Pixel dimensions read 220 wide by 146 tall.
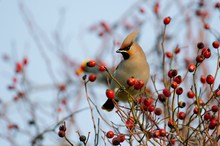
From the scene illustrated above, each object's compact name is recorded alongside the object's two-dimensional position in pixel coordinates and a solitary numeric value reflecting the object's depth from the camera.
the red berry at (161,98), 5.44
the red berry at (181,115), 5.44
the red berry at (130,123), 5.20
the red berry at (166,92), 5.43
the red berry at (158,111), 5.49
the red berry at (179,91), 5.53
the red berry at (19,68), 11.10
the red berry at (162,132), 4.95
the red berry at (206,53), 5.67
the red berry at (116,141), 5.12
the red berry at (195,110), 5.28
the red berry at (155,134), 4.93
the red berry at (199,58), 5.53
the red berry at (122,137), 5.14
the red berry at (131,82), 5.61
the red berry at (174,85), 5.39
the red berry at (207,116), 5.21
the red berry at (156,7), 11.74
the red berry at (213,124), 5.05
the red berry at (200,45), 6.26
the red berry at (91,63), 5.76
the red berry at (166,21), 6.43
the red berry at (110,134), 5.39
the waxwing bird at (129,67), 7.63
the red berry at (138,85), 5.63
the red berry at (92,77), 5.95
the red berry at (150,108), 5.41
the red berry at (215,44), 5.91
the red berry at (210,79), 5.50
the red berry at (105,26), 13.02
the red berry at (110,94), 5.51
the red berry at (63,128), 5.42
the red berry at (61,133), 5.37
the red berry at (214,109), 5.23
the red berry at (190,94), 5.93
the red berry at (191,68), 5.57
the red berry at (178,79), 5.54
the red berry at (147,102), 5.43
